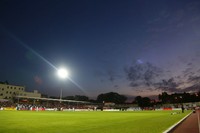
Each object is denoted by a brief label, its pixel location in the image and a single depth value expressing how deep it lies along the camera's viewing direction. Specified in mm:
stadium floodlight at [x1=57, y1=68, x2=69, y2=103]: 40943
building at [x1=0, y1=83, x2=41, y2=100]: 80892
